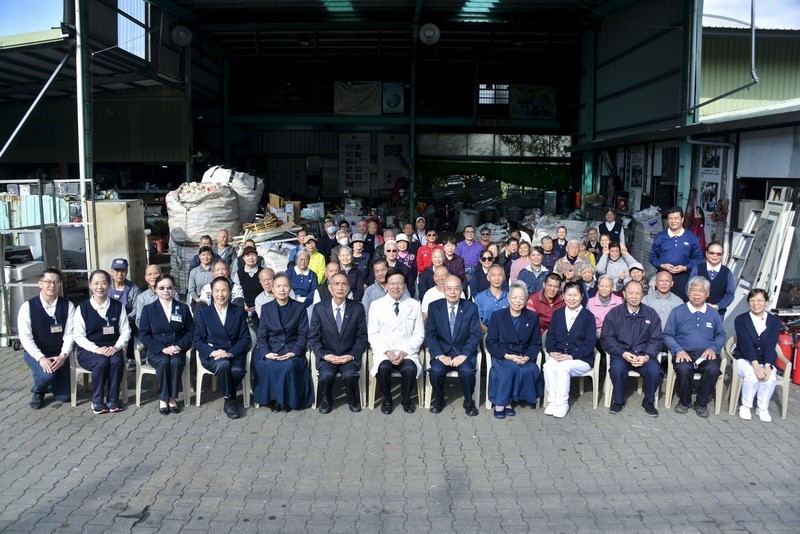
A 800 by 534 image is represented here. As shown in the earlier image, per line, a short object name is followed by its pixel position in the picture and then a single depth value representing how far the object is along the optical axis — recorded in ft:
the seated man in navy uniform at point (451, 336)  20.97
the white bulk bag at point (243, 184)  43.57
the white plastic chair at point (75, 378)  21.36
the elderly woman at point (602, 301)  23.08
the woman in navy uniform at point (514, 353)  20.77
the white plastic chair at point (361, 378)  21.38
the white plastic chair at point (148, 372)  21.31
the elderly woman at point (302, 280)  26.40
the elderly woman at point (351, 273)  26.96
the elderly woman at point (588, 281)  25.27
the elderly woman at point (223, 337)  20.80
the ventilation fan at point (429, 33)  56.13
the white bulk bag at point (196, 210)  40.37
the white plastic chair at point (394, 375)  21.25
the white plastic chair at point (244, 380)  21.24
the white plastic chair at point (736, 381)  20.56
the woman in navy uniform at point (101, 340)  20.80
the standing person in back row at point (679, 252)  26.55
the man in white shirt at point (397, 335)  21.06
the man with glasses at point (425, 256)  30.55
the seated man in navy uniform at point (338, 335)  21.03
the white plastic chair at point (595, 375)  21.25
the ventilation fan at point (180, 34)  50.98
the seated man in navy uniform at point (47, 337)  20.90
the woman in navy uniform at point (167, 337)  20.85
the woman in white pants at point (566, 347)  20.80
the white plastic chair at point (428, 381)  21.16
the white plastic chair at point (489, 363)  21.29
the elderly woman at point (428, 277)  27.12
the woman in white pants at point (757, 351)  20.62
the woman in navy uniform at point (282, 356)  20.79
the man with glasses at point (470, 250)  31.60
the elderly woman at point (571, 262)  26.25
